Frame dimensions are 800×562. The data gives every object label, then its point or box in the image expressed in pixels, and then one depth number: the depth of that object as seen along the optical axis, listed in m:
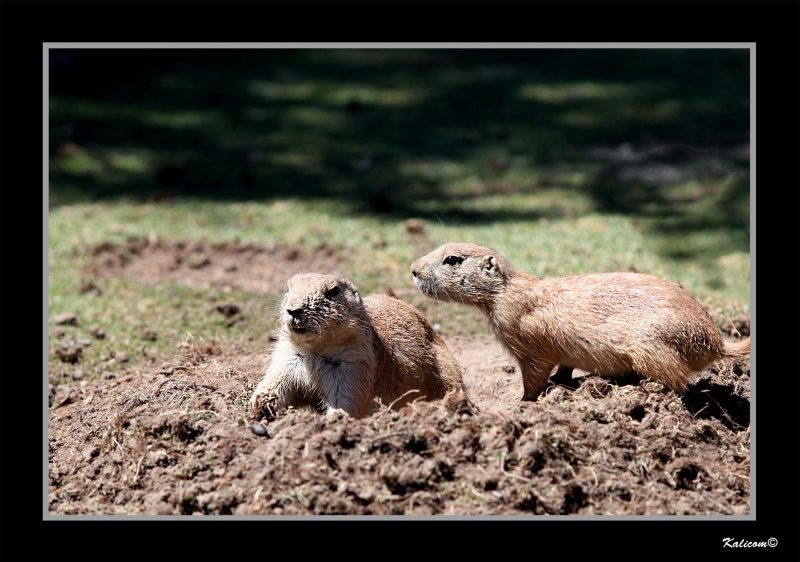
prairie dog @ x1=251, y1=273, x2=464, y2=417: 9.84
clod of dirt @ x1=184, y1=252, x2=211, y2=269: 17.13
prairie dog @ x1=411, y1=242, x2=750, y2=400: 10.30
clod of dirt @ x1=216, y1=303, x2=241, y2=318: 14.91
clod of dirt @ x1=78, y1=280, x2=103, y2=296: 16.19
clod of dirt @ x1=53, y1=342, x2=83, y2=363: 13.79
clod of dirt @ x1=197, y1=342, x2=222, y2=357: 12.97
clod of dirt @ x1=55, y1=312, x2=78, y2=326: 15.00
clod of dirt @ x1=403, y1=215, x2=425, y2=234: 17.98
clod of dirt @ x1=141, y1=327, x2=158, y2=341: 14.37
